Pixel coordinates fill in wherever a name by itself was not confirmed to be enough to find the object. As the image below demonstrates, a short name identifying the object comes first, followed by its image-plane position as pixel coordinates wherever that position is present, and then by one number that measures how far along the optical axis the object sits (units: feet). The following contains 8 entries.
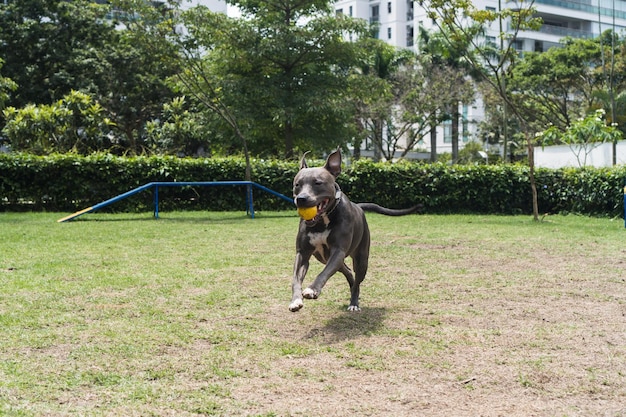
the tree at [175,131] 91.61
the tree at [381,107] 131.64
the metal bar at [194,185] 50.27
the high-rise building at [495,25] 201.85
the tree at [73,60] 113.91
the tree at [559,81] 131.03
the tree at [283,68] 73.82
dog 17.56
